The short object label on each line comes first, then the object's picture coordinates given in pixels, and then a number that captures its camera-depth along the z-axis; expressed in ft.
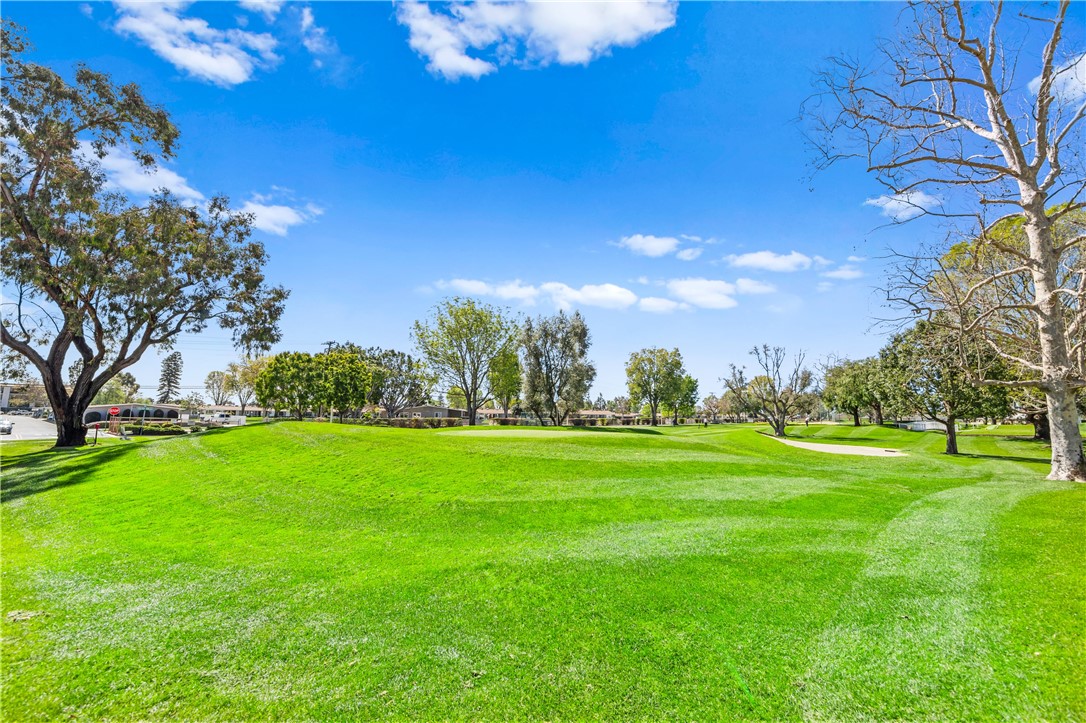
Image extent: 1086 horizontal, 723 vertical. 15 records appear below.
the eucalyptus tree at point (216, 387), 418.80
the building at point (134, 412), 196.16
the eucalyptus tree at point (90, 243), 64.75
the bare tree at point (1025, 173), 38.17
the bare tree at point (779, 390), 138.51
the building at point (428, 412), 260.36
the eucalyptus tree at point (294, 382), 159.43
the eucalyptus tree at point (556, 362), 153.28
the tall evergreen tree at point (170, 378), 428.15
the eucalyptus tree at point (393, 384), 264.52
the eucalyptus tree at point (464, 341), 149.38
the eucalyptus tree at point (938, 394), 81.25
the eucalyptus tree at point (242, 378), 255.02
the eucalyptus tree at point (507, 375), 155.12
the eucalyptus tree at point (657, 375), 256.11
